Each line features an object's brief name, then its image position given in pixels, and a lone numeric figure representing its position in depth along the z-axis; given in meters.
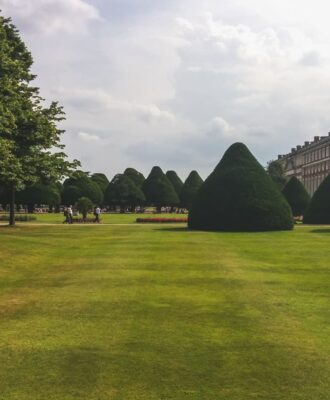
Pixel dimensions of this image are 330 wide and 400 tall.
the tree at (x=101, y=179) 108.83
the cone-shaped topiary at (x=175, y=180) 107.09
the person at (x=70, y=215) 44.92
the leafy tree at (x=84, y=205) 50.47
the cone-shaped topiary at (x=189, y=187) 95.75
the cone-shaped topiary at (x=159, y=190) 96.19
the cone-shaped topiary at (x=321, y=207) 41.73
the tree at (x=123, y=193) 93.69
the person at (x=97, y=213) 47.53
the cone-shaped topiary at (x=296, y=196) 54.03
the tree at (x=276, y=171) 117.31
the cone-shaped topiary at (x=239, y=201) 32.31
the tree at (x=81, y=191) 85.75
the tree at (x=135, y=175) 113.66
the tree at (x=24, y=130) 24.48
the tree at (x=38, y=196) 77.69
